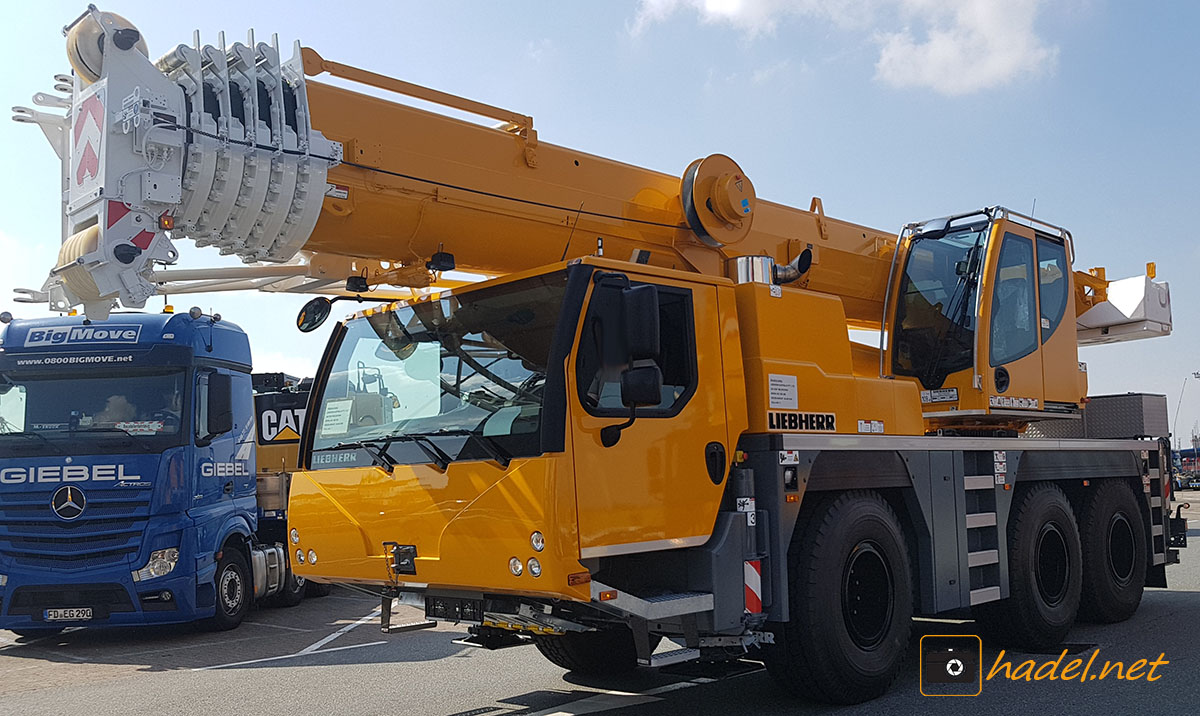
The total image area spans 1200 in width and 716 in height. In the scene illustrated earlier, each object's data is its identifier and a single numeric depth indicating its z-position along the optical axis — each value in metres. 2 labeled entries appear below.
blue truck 10.70
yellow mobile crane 5.41
